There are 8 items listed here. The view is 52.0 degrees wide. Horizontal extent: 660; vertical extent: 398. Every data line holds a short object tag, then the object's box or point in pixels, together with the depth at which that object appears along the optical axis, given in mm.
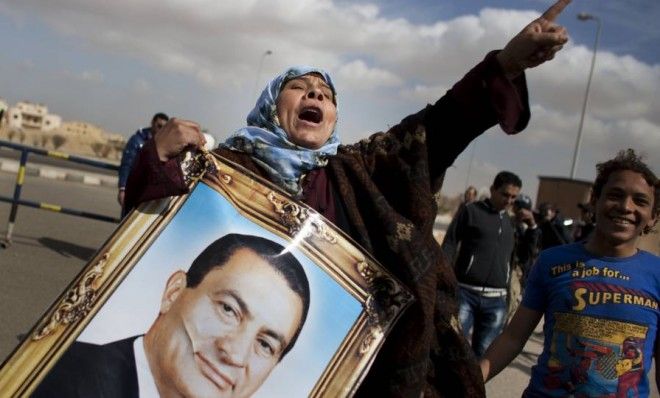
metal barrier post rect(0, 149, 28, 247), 7414
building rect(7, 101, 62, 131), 94688
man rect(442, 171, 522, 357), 5066
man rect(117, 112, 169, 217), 6430
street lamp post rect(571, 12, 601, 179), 23719
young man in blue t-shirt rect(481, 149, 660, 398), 2373
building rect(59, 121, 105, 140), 97544
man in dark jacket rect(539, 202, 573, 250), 7824
